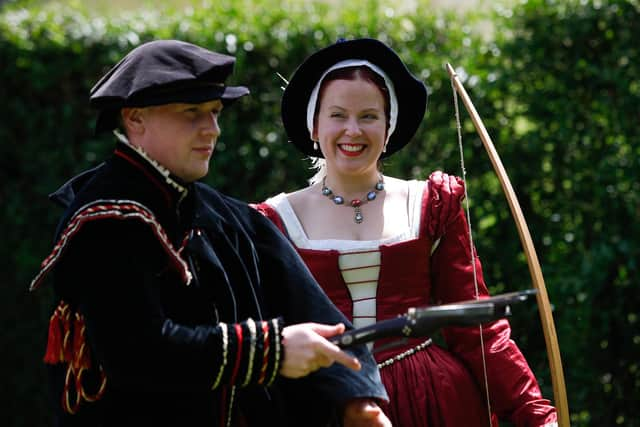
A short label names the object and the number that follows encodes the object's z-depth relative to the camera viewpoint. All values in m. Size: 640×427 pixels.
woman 5.64
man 4.07
